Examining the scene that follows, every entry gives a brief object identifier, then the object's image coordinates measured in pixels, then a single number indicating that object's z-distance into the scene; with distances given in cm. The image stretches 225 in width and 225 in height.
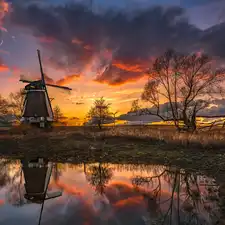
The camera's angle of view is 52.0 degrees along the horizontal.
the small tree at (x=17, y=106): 6900
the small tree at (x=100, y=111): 6490
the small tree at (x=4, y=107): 6744
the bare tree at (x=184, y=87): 2936
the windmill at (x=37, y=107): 4469
